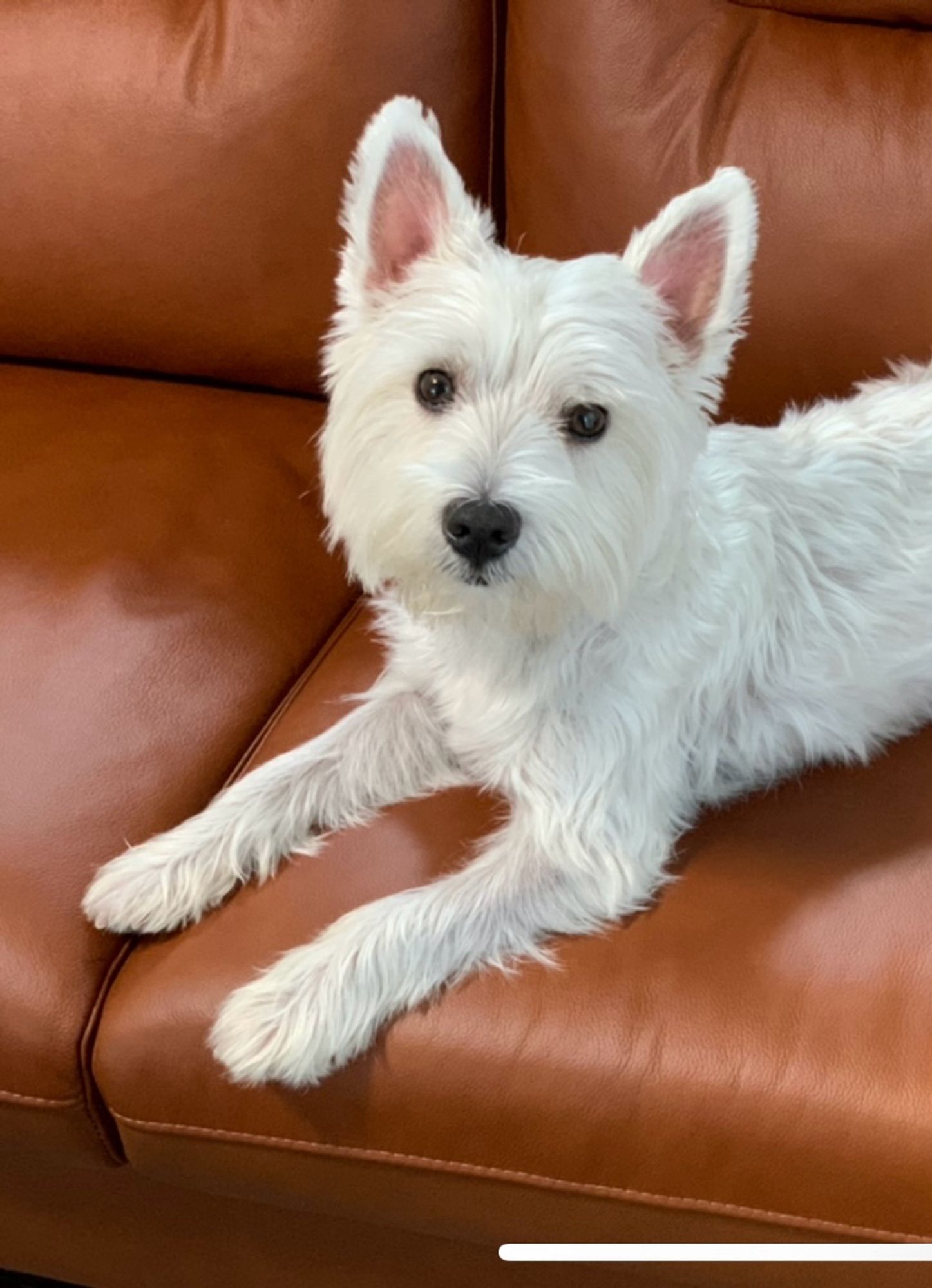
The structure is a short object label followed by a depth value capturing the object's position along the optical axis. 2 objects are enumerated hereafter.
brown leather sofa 1.20
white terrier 1.27
